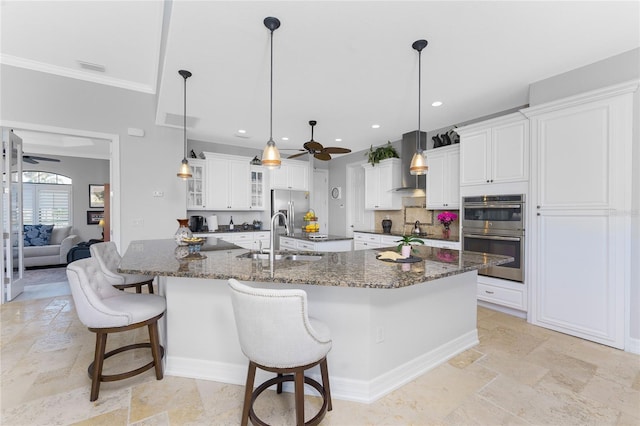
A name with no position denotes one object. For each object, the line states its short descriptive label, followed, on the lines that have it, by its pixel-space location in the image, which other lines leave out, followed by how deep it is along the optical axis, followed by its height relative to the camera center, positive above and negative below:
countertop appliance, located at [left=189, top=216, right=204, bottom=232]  5.33 -0.24
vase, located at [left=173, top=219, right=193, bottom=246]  2.79 -0.23
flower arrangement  4.34 -0.08
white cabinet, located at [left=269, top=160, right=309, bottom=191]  6.04 +0.74
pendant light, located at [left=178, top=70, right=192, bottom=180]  3.32 +0.46
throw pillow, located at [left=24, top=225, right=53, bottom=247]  6.32 -0.55
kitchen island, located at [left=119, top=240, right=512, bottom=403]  1.79 -0.71
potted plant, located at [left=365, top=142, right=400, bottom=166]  5.45 +1.11
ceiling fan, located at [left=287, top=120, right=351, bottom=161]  3.60 +0.79
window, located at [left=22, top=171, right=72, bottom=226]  7.11 +0.29
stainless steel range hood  4.89 +0.79
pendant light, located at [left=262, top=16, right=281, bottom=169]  2.26 +0.42
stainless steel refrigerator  6.03 +0.13
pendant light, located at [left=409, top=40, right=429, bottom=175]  2.32 +0.43
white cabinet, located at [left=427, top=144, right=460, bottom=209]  4.23 +0.51
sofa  5.89 -0.86
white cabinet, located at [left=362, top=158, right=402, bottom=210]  5.38 +0.51
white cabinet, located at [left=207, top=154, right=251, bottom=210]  5.37 +0.54
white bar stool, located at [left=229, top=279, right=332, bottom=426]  1.34 -0.61
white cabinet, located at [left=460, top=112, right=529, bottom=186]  3.21 +0.73
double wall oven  3.22 -0.20
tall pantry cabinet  2.53 -0.01
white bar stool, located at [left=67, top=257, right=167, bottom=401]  1.81 -0.66
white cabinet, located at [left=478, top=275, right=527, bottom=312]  3.23 -0.95
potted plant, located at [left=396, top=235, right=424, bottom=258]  2.14 -0.26
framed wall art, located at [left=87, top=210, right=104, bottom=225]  7.54 -0.15
